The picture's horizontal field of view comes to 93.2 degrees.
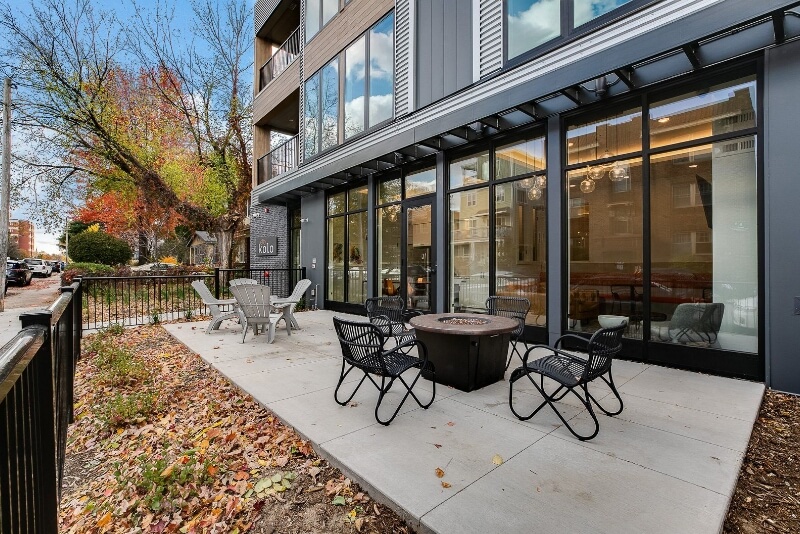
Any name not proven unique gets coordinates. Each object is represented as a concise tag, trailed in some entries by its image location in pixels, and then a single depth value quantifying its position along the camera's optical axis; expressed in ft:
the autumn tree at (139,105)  41.33
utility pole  33.63
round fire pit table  12.71
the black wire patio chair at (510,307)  17.52
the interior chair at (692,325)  14.78
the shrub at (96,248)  72.23
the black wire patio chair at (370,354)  10.70
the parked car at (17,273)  60.98
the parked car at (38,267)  89.70
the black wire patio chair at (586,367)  9.60
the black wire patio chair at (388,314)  16.56
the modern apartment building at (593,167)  13.12
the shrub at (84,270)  46.03
